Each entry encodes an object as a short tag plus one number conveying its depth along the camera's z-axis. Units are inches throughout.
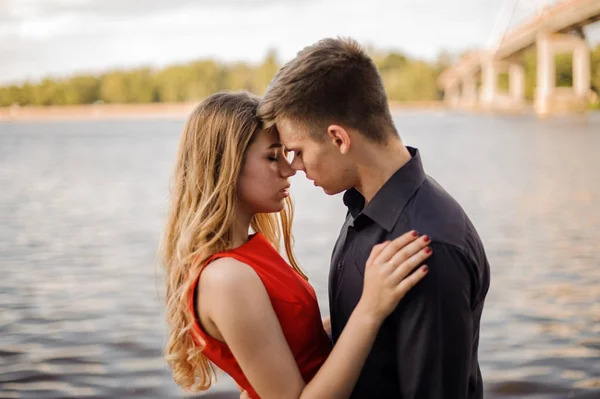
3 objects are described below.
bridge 1776.6
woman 82.1
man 74.6
